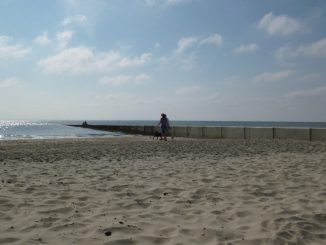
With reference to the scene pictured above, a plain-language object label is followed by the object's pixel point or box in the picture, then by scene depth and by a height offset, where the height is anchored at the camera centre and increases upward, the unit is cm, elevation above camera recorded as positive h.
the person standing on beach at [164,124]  2215 +7
